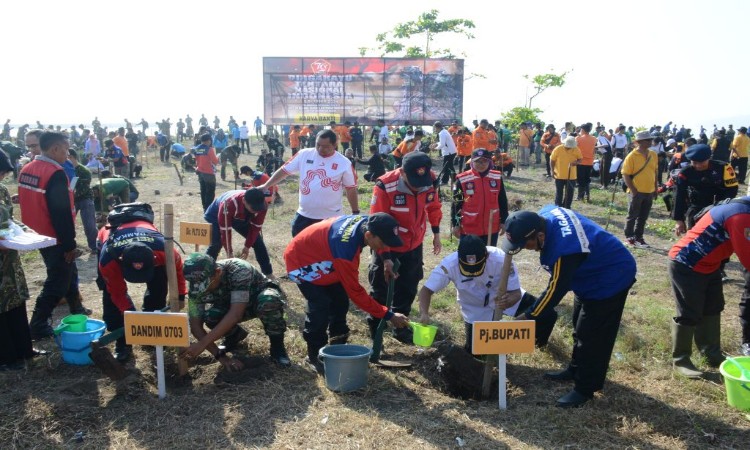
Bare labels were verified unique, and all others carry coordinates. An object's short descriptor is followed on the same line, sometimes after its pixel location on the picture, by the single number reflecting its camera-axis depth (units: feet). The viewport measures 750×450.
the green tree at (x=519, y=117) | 91.86
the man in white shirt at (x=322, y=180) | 20.71
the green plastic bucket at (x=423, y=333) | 14.66
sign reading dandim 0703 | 13.52
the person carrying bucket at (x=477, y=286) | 14.71
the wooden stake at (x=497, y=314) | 13.71
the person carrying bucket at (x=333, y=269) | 14.05
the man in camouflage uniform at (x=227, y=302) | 14.67
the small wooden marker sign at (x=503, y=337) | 12.94
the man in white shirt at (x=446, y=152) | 53.26
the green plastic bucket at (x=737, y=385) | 13.40
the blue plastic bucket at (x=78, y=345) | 16.16
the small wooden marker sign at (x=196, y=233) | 20.76
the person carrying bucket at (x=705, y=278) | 14.20
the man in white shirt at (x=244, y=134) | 93.56
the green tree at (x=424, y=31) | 103.45
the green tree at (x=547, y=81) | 94.63
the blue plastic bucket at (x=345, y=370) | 14.39
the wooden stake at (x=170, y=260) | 14.39
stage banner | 85.76
